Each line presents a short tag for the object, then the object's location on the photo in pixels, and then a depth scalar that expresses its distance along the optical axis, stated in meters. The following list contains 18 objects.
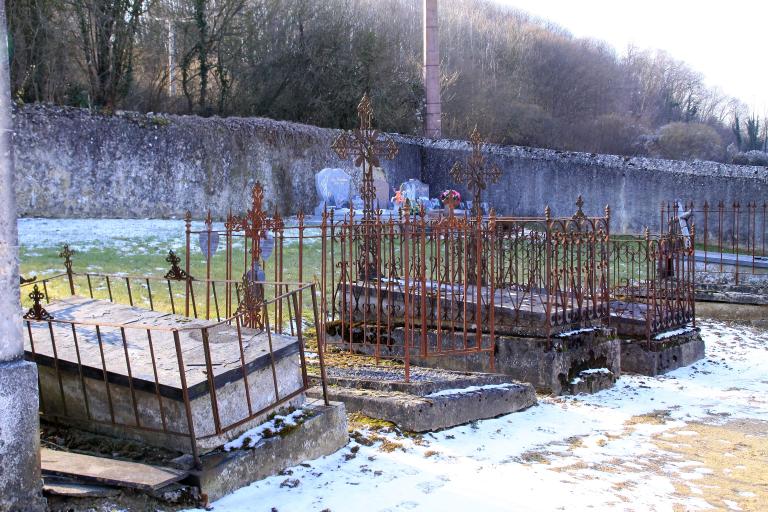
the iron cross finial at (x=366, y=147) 8.91
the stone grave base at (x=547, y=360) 7.17
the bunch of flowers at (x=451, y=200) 6.91
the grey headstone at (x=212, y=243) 6.53
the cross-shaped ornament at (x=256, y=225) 6.48
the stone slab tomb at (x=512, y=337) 7.20
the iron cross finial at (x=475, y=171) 11.31
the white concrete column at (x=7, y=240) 3.21
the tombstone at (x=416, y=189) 22.42
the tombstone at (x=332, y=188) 21.06
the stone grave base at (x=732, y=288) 11.73
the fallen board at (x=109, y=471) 3.53
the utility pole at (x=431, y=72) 28.67
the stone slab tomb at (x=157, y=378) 3.96
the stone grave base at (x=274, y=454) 3.79
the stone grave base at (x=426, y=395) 5.34
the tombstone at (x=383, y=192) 21.72
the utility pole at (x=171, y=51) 24.22
